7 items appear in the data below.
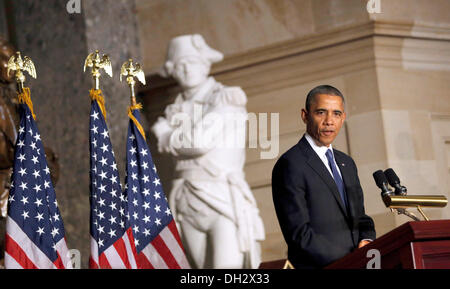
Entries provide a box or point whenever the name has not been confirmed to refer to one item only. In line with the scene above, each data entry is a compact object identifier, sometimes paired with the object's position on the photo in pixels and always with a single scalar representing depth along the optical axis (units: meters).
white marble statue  9.16
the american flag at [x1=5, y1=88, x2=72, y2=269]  6.77
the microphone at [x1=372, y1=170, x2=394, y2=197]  4.42
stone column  10.55
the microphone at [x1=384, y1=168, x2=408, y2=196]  4.46
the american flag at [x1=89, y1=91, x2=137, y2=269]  7.01
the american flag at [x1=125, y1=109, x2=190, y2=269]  7.25
